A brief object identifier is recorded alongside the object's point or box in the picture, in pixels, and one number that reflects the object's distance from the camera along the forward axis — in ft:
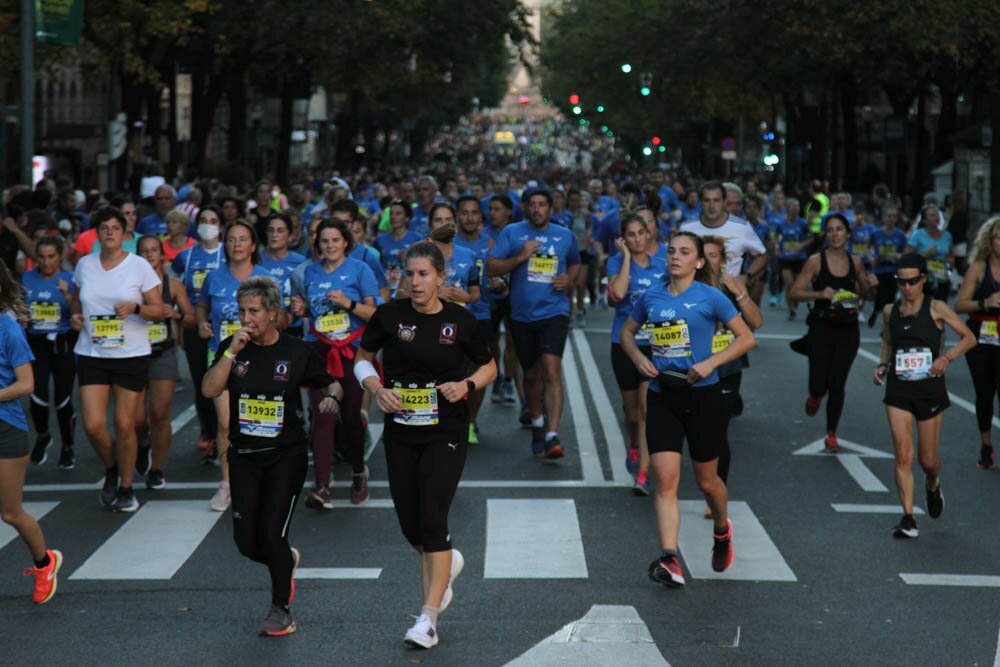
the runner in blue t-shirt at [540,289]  43.21
